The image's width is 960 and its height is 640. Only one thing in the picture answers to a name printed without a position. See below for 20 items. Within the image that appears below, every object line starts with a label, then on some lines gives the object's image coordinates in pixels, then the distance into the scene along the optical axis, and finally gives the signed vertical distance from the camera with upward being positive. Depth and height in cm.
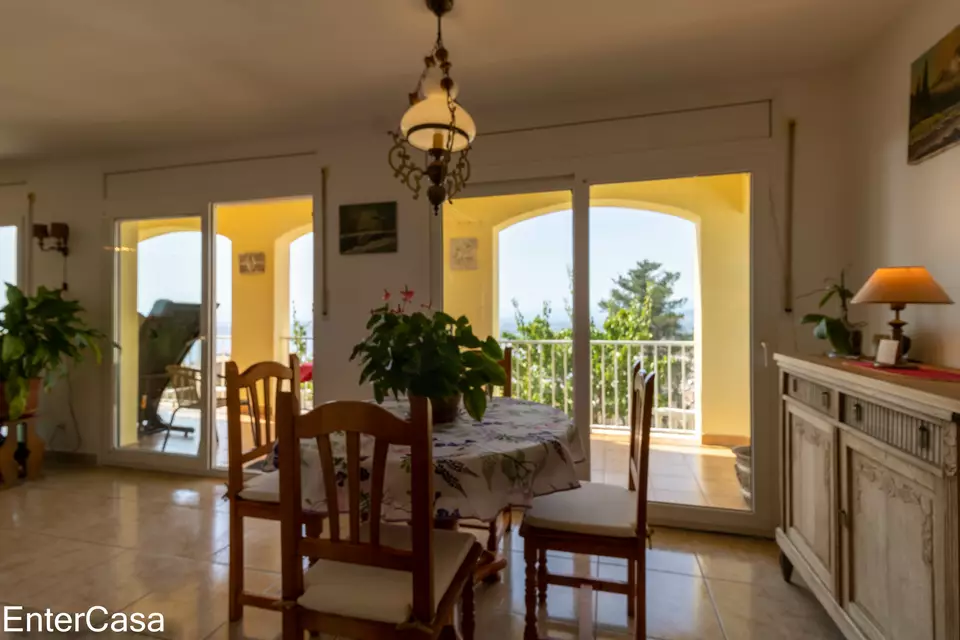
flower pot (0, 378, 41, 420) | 371 -56
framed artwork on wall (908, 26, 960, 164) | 176 +87
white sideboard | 120 -54
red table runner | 146 -16
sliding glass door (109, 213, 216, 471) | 388 -11
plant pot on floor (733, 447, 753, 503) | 282 -87
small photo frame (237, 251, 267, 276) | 564 +74
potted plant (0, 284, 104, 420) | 349 -12
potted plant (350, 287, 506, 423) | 160 -13
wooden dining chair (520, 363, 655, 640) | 162 -70
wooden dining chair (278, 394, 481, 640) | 115 -58
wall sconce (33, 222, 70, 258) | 397 +75
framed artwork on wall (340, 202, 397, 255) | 332 +68
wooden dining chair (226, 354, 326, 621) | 184 -67
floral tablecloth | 139 -44
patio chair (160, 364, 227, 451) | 393 -51
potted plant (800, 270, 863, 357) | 216 -4
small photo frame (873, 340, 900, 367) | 171 -11
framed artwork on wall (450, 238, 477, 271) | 348 +53
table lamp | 169 +12
